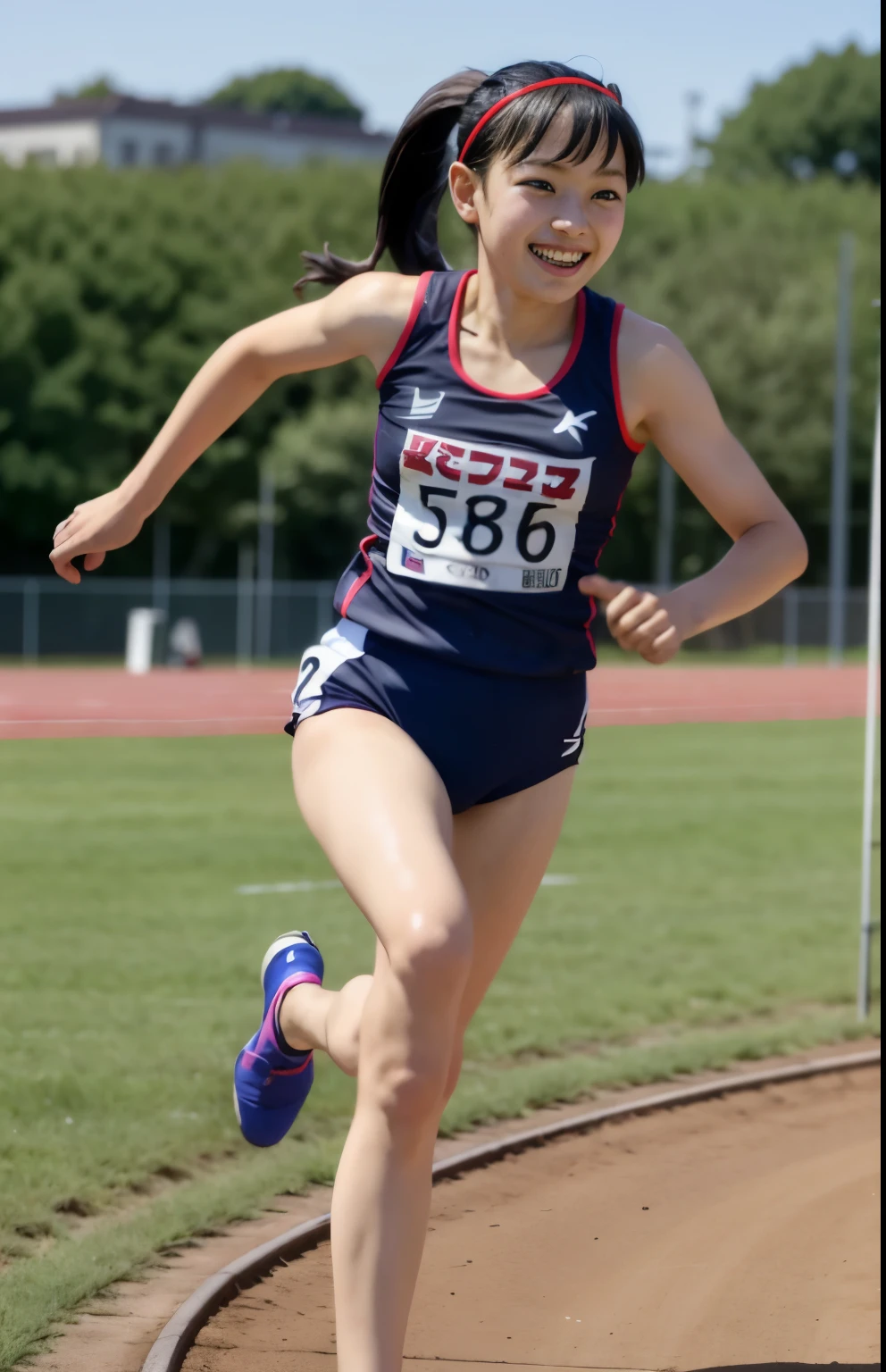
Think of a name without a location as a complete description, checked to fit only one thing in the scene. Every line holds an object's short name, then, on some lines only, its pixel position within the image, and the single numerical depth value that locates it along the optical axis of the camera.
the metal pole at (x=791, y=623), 44.59
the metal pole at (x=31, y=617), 38.38
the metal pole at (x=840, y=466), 41.50
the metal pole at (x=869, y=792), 5.99
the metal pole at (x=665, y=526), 45.62
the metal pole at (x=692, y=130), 73.58
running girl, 3.19
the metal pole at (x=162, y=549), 45.59
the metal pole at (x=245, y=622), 39.94
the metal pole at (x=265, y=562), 40.41
